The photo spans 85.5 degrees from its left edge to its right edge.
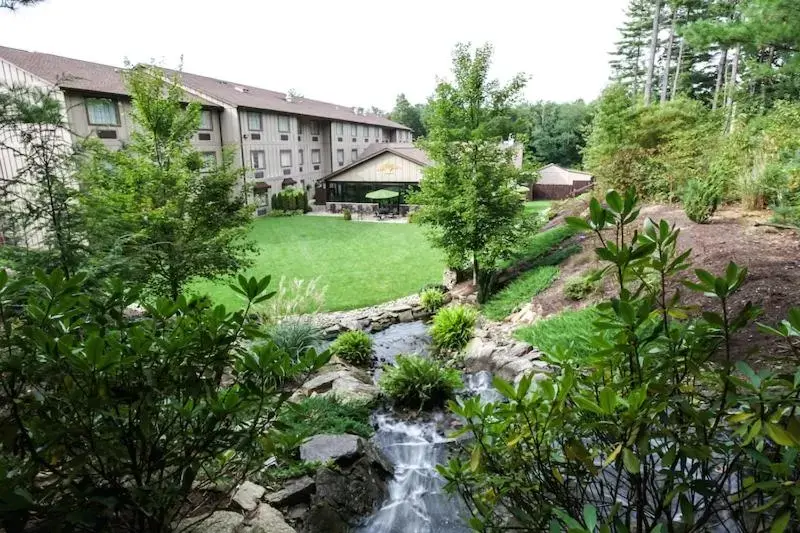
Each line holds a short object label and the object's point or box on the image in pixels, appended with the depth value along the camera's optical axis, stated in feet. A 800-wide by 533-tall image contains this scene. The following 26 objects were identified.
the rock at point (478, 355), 24.17
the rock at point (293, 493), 11.22
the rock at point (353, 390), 19.41
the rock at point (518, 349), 22.88
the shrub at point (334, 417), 14.85
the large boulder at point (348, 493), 11.81
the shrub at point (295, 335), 23.02
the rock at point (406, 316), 32.79
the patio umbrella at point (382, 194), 80.85
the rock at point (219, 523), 8.02
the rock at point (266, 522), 9.36
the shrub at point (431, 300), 33.81
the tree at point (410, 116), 190.80
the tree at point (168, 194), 20.85
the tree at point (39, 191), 12.39
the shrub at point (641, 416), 3.97
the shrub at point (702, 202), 28.89
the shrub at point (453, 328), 27.61
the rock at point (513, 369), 20.97
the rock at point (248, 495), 10.01
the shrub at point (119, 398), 4.58
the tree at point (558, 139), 135.37
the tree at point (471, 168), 30.96
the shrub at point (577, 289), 27.12
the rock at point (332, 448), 13.65
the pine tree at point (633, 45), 105.19
